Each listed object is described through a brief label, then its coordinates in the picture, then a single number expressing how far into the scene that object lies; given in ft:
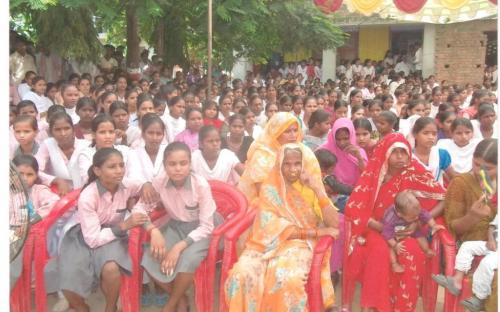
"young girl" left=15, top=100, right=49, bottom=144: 17.21
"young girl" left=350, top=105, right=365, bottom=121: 20.84
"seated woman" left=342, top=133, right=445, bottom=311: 11.69
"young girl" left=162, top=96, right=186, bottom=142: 20.16
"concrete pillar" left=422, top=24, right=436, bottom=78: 56.85
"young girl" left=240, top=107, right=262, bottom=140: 19.67
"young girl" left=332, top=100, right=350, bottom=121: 21.97
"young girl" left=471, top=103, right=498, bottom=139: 17.48
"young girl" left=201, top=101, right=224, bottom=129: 20.41
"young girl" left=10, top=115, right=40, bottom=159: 14.32
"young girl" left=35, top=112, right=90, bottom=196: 14.11
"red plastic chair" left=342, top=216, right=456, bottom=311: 11.41
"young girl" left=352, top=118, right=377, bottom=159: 16.14
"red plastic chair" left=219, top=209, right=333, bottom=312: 11.08
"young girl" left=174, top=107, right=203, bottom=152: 17.74
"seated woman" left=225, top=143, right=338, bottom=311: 11.02
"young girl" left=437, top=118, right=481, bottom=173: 15.48
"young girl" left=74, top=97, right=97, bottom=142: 17.66
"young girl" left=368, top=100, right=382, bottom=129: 21.94
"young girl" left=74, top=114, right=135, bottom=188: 13.79
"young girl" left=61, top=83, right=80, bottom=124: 20.61
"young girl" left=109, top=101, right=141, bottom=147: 17.61
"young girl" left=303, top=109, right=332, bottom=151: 17.15
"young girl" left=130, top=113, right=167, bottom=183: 13.88
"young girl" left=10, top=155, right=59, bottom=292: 12.16
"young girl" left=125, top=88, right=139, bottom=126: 21.31
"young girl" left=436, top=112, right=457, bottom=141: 18.06
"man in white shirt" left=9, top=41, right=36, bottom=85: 28.19
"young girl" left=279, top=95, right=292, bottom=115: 24.07
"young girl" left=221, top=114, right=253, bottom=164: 17.08
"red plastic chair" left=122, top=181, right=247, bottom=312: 11.56
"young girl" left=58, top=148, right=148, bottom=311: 11.35
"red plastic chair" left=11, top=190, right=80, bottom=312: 11.41
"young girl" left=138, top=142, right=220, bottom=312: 11.48
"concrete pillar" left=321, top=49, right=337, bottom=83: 62.54
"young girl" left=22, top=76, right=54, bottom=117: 23.62
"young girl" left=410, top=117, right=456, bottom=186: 13.97
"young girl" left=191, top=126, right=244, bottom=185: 14.46
